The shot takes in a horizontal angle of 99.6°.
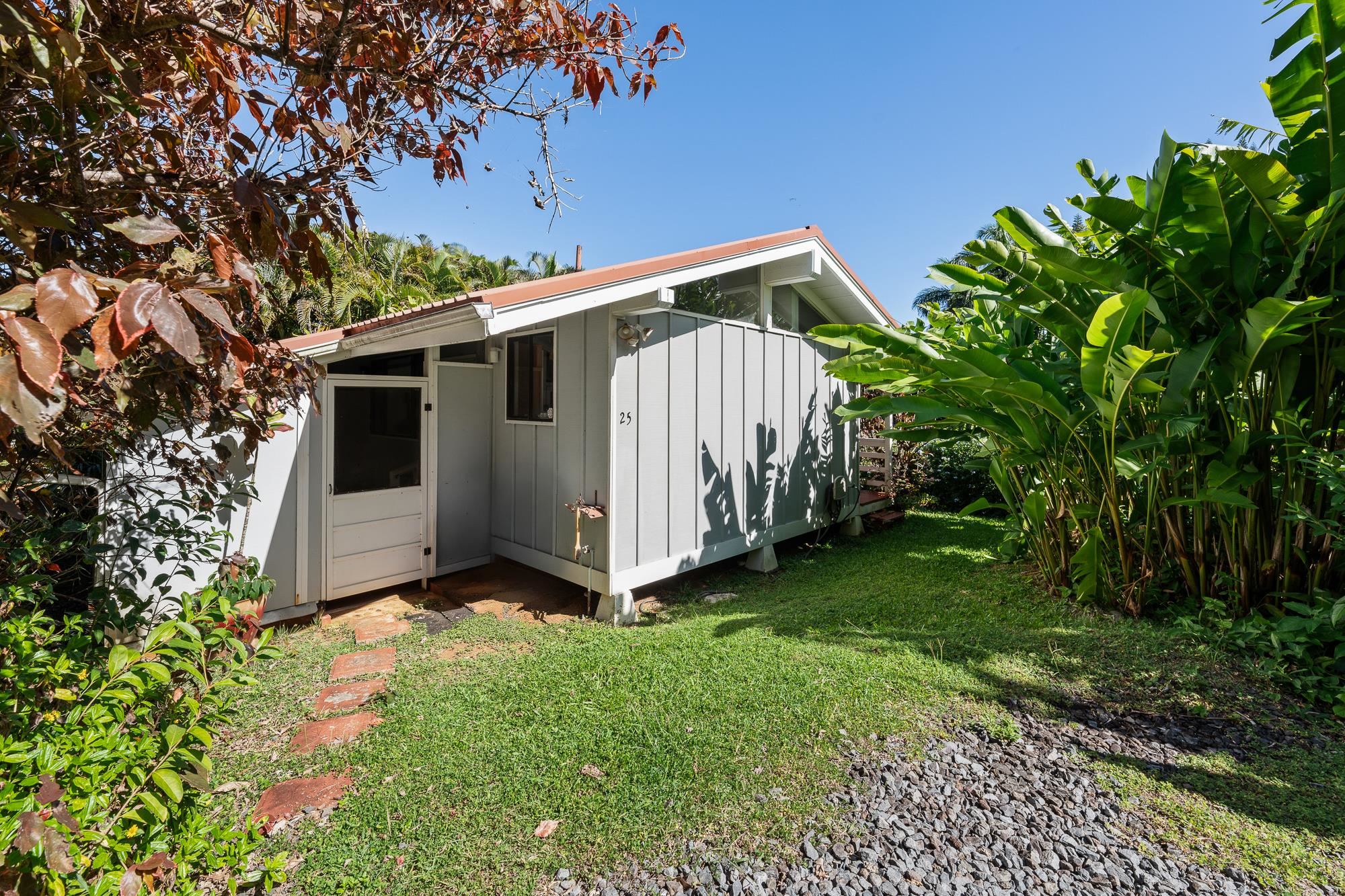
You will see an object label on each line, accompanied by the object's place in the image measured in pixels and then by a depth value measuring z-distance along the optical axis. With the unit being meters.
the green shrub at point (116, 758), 1.37
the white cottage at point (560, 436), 5.27
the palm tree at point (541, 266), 28.27
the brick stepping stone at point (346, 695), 3.83
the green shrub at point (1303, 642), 3.54
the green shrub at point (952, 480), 11.04
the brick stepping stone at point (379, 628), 5.09
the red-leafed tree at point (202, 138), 1.01
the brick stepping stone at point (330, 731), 3.39
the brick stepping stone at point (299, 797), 2.80
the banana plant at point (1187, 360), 3.57
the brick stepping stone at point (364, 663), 4.33
